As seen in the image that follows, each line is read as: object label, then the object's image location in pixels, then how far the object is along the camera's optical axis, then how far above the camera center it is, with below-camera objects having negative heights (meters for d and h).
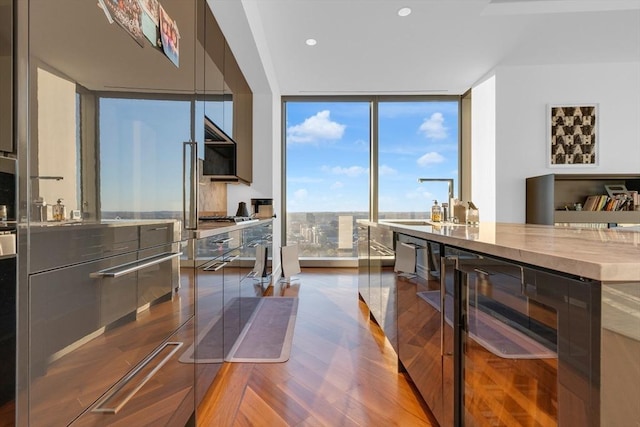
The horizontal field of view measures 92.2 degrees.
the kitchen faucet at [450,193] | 2.77 +0.16
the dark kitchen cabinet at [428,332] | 1.16 -0.53
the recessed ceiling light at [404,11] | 3.06 +2.00
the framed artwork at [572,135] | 4.17 +1.04
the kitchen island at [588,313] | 0.54 -0.20
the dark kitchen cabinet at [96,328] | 0.65 -0.31
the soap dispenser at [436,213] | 2.67 -0.02
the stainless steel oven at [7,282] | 0.56 -0.13
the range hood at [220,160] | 3.07 +0.54
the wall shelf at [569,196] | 3.85 +0.20
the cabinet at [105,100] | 0.65 +0.31
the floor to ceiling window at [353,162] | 5.25 +0.84
